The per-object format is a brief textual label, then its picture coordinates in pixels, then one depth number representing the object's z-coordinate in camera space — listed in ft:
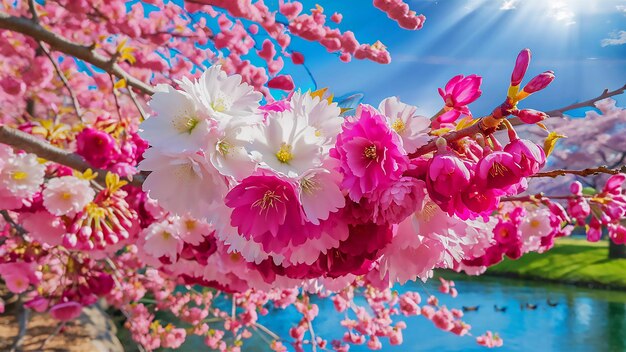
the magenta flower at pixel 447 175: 1.01
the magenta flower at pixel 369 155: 1.10
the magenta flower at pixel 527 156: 0.98
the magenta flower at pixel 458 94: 1.14
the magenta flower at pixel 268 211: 1.14
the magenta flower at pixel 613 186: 2.40
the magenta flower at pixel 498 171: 0.98
